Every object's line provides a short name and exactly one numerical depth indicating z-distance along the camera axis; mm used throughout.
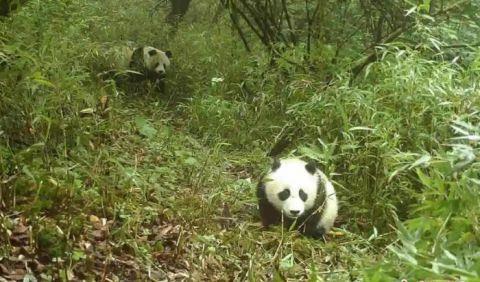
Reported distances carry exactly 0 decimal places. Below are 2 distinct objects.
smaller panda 7164
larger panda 4207
